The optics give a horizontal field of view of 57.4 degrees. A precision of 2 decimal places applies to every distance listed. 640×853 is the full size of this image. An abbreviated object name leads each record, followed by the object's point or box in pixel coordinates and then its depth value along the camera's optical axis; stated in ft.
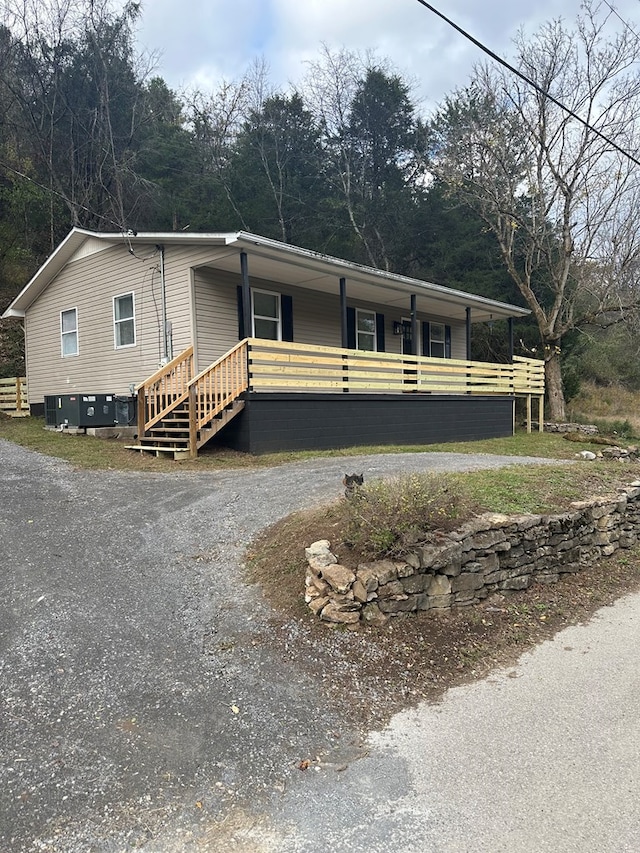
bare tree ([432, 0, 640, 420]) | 61.57
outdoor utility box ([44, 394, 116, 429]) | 39.24
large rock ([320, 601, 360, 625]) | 13.14
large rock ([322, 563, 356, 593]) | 13.30
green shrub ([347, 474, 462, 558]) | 14.17
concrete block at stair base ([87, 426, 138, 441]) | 38.61
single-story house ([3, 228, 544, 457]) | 33.53
